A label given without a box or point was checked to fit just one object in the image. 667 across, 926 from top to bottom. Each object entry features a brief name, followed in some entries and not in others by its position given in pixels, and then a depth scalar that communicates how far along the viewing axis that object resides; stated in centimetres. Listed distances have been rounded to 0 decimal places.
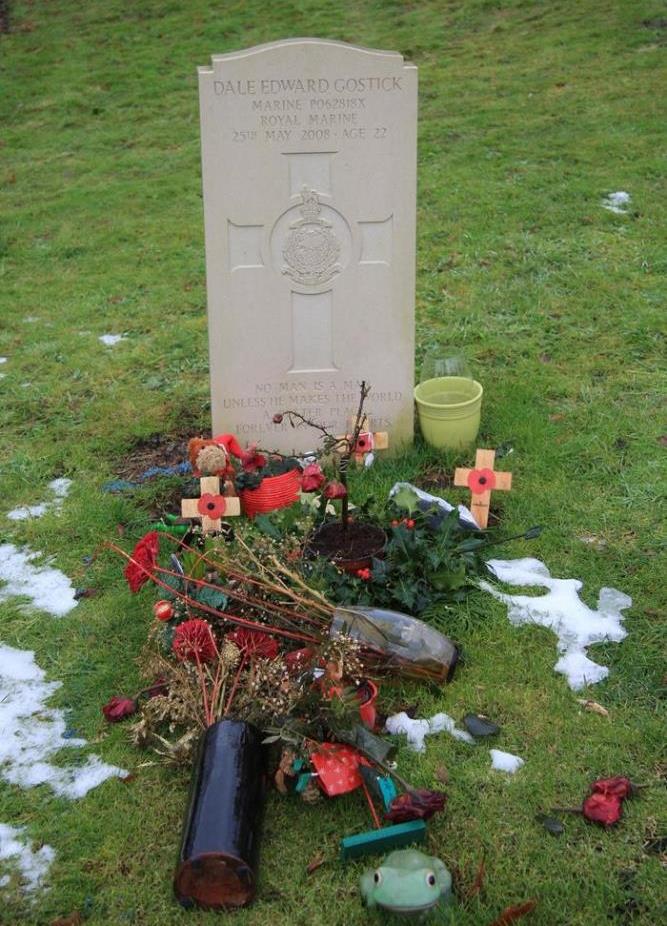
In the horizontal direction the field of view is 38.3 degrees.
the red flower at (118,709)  319
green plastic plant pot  457
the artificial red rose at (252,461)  428
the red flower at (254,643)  321
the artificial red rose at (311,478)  407
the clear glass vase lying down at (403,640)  317
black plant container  249
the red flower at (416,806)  260
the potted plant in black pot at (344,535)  355
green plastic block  260
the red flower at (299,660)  309
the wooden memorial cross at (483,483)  404
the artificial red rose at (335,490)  350
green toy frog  234
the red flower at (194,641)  319
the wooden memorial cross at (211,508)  402
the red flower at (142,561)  354
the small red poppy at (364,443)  456
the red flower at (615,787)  271
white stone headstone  414
